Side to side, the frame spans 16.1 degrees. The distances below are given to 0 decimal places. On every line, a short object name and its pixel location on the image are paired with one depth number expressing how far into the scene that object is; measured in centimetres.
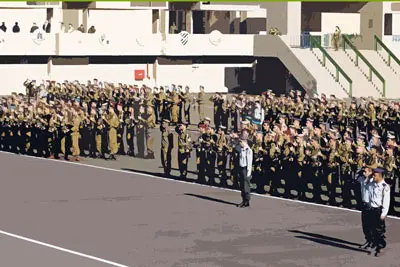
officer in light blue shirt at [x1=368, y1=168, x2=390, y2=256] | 2672
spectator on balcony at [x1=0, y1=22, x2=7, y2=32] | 7681
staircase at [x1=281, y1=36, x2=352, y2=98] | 7375
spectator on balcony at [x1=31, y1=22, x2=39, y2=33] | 7739
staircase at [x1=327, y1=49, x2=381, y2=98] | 7556
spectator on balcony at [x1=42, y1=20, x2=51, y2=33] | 7875
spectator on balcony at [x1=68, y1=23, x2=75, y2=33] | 7978
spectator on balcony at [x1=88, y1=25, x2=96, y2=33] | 7906
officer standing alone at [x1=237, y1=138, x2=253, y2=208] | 3372
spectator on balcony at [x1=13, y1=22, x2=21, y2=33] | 7766
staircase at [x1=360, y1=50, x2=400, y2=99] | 7762
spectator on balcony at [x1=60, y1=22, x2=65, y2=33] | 8012
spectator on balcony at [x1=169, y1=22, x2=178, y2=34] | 8245
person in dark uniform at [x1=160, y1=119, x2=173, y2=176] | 4100
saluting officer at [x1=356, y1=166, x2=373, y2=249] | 2700
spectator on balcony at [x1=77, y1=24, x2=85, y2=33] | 7975
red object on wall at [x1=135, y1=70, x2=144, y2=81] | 7919
